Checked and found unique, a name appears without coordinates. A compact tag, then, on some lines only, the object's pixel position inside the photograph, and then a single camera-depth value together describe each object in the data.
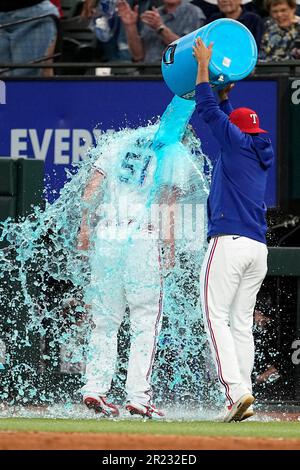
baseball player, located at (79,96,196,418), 7.94
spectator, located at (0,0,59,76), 12.45
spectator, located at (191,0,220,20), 12.43
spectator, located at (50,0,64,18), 13.23
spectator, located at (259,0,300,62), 11.48
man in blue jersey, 7.67
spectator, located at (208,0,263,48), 11.80
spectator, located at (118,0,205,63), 12.09
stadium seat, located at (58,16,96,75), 12.92
